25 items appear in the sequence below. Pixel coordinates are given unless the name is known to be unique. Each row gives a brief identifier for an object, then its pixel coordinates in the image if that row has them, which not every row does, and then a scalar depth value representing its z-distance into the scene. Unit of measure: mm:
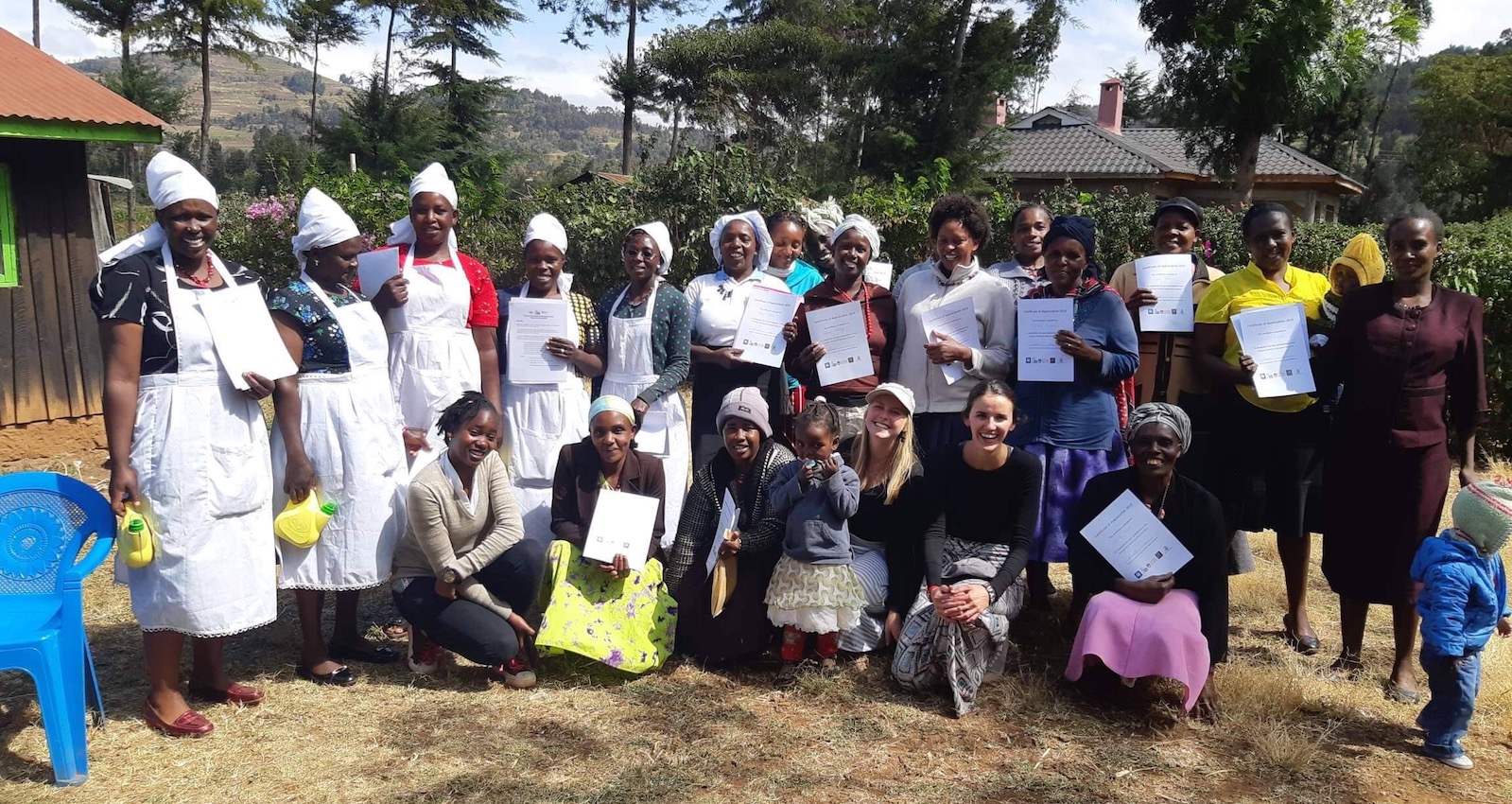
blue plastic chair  3248
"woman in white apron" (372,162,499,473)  4500
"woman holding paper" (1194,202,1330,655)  4402
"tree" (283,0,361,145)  35875
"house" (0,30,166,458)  7660
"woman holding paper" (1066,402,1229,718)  3783
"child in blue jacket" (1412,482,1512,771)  3492
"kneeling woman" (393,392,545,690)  4133
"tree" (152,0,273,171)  28906
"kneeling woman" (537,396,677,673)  4258
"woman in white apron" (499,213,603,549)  4770
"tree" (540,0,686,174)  34094
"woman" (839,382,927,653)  4316
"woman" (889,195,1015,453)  4480
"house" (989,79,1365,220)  28000
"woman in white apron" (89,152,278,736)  3441
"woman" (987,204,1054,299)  4684
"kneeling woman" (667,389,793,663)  4379
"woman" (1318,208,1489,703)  3955
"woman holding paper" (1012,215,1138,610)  4301
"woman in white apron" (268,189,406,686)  3904
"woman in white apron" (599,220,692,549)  4887
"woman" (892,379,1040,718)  4035
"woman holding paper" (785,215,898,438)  4711
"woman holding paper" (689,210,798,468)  4949
